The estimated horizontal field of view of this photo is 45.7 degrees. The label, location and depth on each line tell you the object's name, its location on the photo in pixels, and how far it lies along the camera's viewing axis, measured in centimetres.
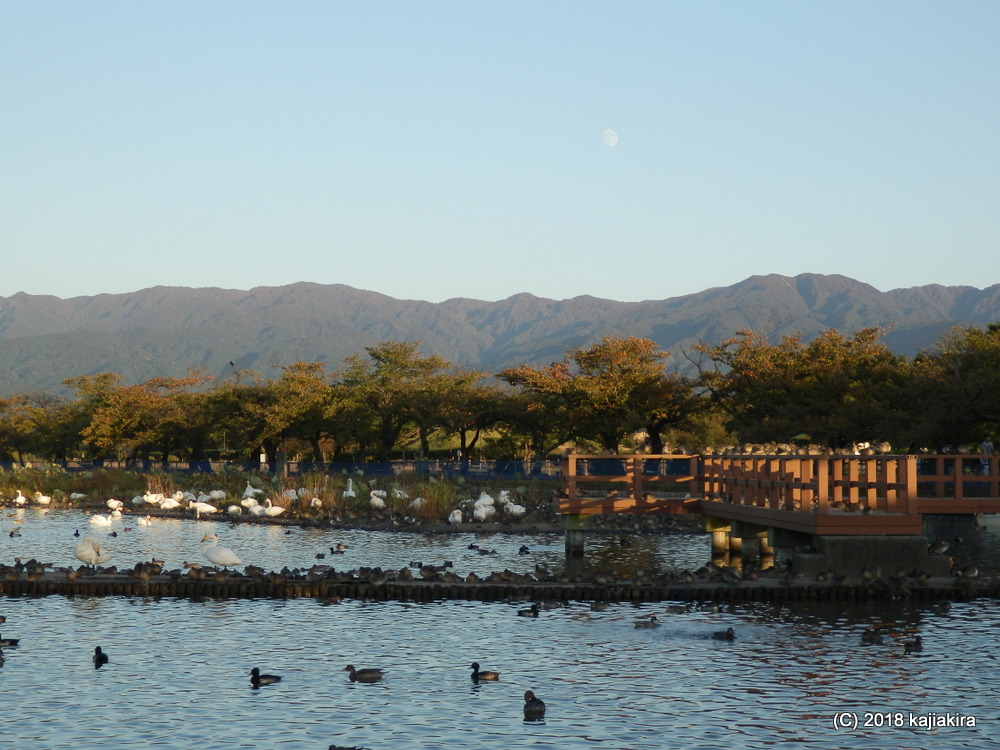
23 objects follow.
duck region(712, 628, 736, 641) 1977
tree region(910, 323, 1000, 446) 4569
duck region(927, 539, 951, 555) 2683
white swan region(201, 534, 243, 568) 2859
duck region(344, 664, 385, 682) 1712
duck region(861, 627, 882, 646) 1945
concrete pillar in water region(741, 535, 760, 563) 2992
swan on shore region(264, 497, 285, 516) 4656
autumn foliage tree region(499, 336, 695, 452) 6384
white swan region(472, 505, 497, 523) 4328
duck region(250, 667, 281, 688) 1684
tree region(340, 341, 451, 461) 7325
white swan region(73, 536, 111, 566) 2848
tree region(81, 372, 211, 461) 8369
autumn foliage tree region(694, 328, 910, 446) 5131
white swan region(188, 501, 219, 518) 4944
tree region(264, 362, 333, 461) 7325
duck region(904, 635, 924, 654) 1877
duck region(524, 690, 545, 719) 1512
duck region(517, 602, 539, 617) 2259
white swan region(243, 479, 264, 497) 5216
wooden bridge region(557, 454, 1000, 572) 2498
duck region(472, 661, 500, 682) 1717
